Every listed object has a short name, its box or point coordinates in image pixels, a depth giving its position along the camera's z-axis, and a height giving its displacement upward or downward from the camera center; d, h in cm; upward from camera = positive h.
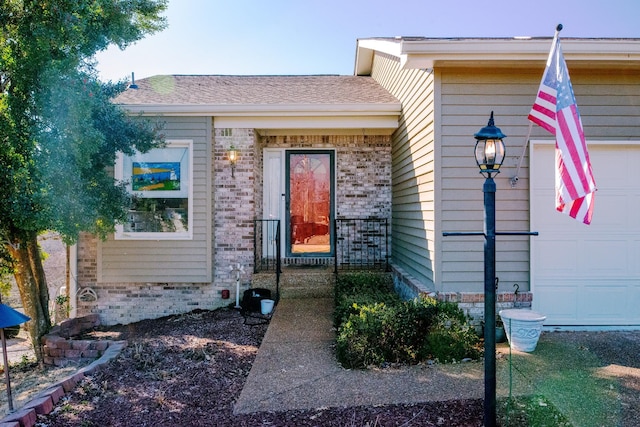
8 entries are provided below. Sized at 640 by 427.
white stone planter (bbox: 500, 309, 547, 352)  412 -113
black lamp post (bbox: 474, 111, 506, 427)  275 -25
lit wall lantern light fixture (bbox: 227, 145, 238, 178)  678 +94
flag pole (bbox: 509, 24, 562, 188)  448 +58
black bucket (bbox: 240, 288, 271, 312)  638 -129
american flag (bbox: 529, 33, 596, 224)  310 +49
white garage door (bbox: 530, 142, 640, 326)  486 -43
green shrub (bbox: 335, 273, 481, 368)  404 -118
